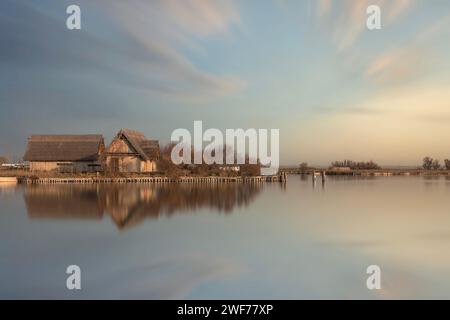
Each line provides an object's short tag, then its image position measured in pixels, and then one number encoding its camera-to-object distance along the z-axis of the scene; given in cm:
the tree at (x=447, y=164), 6512
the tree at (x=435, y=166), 6830
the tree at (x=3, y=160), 6332
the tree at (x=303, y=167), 6411
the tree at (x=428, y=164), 6952
